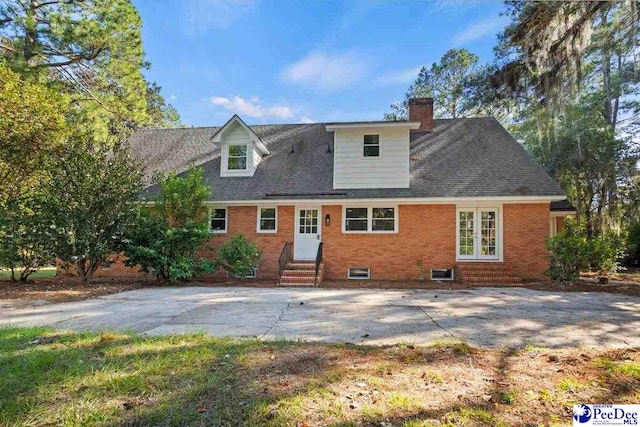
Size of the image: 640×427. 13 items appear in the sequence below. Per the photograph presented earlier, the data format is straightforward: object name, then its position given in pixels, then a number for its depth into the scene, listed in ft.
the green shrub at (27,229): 30.91
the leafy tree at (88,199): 30.68
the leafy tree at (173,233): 35.22
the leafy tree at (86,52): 34.35
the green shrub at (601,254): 32.50
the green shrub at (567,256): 32.78
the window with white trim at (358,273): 40.09
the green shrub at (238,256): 36.63
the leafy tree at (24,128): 30.37
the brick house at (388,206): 37.96
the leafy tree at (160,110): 87.81
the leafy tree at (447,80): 81.20
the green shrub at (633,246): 54.80
